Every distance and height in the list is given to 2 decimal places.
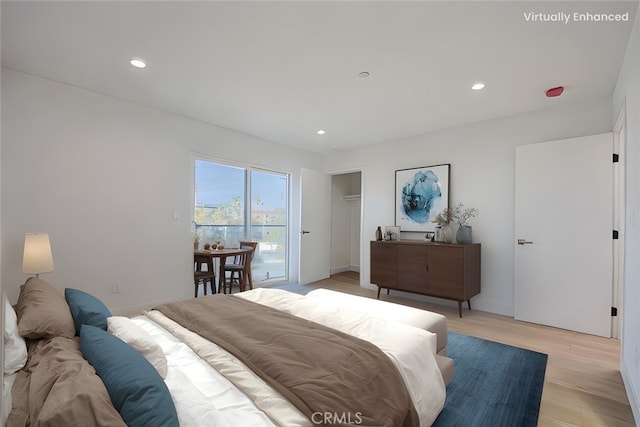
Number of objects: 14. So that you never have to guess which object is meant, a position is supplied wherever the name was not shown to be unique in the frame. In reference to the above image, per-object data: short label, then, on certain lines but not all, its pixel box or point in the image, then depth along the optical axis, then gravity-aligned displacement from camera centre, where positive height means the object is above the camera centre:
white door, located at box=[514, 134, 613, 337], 3.26 -0.19
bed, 1.16 -0.69
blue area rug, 2.01 -1.23
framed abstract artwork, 4.40 +0.27
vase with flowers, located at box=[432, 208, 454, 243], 4.09 -0.16
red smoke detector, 3.10 +1.20
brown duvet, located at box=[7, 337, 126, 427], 1.01 -0.63
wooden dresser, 3.72 -0.66
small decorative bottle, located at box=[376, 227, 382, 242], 4.72 -0.29
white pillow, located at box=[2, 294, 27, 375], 1.40 -0.61
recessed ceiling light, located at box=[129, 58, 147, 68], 2.71 +1.27
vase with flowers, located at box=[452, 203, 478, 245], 3.97 -0.08
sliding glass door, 4.51 +0.04
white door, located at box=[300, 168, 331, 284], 5.48 -0.20
